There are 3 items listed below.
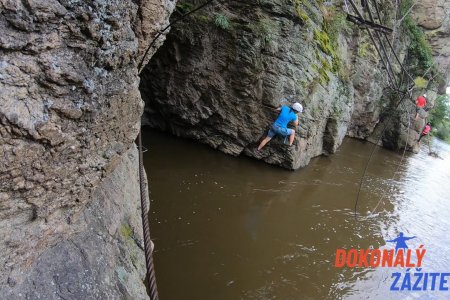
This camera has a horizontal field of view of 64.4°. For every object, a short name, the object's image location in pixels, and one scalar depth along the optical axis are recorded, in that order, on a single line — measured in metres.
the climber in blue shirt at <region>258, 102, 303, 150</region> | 7.43
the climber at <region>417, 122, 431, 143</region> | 14.40
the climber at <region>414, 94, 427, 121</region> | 12.82
